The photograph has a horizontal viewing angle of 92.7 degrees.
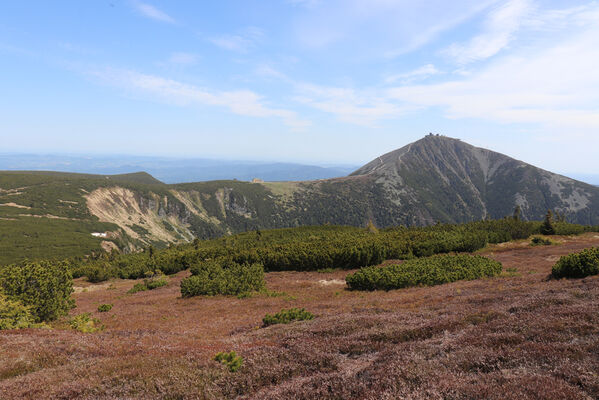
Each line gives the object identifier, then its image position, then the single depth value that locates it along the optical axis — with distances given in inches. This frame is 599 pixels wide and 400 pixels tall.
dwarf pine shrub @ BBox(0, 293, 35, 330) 561.5
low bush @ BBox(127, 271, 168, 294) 1418.6
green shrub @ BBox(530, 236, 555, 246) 1934.1
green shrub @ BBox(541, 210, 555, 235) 2380.7
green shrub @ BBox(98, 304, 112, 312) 899.4
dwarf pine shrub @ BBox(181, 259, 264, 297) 1069.8
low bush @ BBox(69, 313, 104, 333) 604.4
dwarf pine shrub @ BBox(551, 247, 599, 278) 775.7
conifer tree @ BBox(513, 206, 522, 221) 2779.3
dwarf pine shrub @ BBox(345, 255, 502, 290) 975.6
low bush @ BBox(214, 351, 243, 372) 317.4
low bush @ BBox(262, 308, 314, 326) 597.6
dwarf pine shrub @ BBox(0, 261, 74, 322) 671.1
